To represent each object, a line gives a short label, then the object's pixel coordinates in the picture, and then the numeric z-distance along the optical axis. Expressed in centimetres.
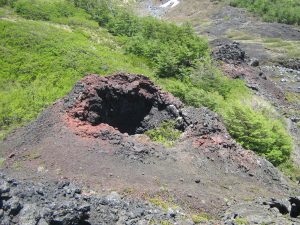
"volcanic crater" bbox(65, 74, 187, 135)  1444
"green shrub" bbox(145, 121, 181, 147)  1419
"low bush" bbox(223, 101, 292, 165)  1572
